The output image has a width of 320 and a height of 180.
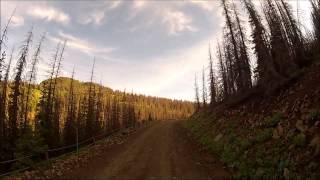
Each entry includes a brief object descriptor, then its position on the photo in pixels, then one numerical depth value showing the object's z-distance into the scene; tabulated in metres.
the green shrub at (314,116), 8.22
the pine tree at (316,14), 16.80
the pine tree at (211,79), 41.56
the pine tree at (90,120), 30.46
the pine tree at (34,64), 22.81
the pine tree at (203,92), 52.77
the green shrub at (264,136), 9.69
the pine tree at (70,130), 26.87
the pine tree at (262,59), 14.04
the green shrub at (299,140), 7.79
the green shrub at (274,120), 10.26
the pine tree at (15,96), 19.25
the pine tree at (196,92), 58.43
